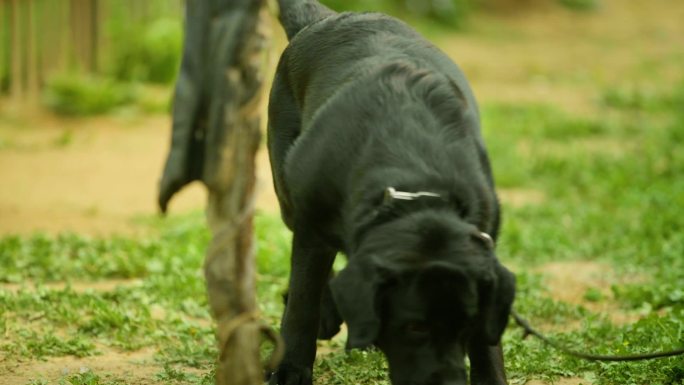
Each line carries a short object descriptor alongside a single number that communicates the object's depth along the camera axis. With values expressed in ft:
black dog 25.68
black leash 32.42
